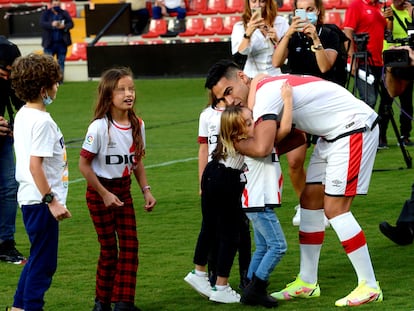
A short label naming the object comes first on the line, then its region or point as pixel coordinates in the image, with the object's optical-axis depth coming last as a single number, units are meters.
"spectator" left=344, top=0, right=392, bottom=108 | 14.25
